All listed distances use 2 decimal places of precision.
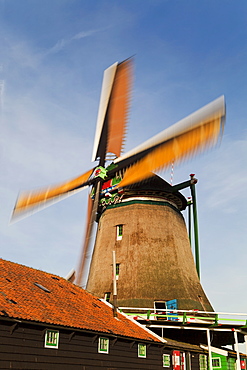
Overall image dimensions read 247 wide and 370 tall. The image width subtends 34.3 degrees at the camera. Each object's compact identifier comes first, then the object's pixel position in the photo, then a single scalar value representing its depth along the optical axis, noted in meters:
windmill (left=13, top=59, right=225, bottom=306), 23.05
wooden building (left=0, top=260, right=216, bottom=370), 12.18
